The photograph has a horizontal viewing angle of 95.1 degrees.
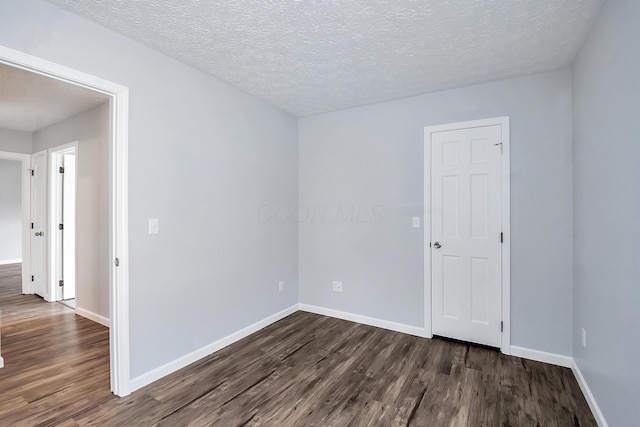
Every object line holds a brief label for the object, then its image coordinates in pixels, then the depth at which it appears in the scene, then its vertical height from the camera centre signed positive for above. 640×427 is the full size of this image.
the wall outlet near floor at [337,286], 3.71 -0.94
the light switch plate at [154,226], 2.31 -0.10
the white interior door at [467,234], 2.82 -0.22
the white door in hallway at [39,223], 4.38 -0.14
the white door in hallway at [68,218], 4.33 -0.07
